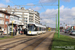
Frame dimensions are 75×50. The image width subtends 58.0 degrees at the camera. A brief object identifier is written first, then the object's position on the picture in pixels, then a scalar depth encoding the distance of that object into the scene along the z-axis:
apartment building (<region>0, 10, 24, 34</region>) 24.61
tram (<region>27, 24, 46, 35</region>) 17.01
